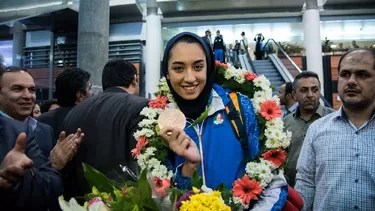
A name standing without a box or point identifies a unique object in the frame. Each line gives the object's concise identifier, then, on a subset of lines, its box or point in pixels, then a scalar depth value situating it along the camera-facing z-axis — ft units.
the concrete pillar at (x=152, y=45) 47.03
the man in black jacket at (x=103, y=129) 7.39
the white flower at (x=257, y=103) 5.62
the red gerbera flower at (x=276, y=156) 5.19
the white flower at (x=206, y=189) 4.18
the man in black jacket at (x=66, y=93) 10.21
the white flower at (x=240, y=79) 5.99
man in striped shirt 6.84
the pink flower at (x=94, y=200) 3.77
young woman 5.16
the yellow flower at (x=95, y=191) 4.15
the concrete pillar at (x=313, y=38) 45.70
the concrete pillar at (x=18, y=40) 51.49
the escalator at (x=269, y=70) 35.44
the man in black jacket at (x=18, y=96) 9.30
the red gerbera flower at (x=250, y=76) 6.07
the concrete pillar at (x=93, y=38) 23.52
